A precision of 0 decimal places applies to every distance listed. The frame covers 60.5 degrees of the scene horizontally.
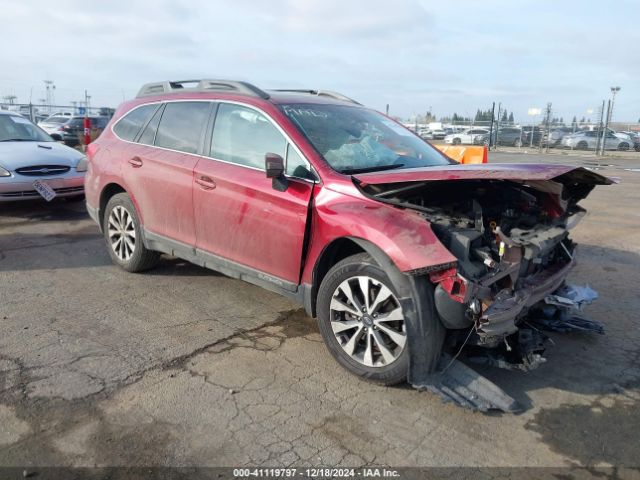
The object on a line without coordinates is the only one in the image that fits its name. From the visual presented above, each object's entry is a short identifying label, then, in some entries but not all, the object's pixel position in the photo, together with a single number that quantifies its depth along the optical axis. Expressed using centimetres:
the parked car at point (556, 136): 3211
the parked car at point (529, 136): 3438
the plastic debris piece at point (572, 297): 411
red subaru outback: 329
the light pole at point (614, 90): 3350
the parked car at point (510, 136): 3391
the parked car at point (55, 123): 2272
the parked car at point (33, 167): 786
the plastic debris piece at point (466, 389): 323
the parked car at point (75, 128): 2211
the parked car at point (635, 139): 3161
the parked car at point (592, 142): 3141
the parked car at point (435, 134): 4178
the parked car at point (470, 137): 3438
